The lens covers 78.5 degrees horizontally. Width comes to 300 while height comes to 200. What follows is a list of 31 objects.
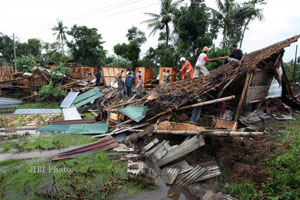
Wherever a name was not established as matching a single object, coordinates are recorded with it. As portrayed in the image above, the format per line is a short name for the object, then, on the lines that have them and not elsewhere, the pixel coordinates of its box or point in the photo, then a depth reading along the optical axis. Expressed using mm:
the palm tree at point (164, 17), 20672
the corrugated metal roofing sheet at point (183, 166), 4578
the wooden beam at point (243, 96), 5993
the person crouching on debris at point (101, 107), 9119
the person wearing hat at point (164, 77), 13908
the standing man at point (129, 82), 11227
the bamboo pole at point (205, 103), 5579
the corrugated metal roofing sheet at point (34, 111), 10331
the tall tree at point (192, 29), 16922
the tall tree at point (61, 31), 35906
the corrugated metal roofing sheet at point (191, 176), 4379
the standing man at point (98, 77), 14867
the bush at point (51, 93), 12094
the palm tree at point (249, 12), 16906
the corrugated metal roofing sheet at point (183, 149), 4547
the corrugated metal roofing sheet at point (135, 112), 7367
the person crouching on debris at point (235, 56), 6865
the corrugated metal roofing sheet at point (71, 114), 9290
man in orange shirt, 9430
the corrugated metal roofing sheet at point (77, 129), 7370
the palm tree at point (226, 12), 17984
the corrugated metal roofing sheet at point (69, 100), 11531
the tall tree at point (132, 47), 22641
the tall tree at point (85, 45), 26703
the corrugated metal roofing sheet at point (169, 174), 4522
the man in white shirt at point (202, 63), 7341
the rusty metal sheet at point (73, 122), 8383
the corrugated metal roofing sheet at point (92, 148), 5428
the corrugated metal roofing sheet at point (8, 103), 11570
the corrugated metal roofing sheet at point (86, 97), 11508
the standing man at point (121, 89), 11096
